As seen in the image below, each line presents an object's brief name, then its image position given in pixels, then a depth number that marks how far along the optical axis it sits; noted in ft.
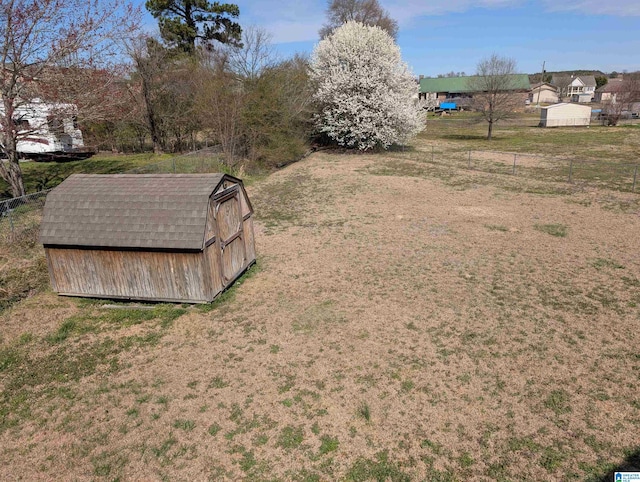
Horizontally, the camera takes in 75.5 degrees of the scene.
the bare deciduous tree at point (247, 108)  72.69
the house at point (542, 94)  268.66
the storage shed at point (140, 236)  27.73
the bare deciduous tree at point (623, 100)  152.87
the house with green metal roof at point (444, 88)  262.67
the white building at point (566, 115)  151.43
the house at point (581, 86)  299.17
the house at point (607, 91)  234.27
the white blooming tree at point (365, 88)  92.73
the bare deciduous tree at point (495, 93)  123.85
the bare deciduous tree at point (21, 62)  44.55
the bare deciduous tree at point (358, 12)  173.06
